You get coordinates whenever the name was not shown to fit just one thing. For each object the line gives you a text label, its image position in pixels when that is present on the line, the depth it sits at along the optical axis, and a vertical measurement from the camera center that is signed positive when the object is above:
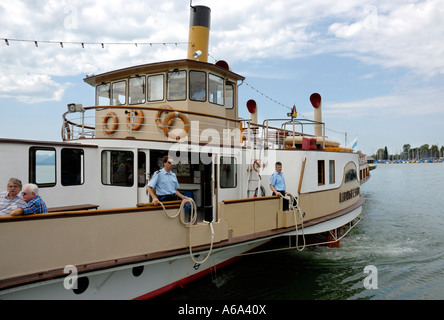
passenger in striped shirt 4.77 -0.45
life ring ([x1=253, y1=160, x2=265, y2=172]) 8.64 +0.01
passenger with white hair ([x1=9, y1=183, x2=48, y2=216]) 4.60 -0.49
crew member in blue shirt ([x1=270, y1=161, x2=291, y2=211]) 7.93 -0.41
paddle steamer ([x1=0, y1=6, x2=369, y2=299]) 4.89 -0.54
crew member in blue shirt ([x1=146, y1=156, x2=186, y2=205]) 5.95 -0.32
